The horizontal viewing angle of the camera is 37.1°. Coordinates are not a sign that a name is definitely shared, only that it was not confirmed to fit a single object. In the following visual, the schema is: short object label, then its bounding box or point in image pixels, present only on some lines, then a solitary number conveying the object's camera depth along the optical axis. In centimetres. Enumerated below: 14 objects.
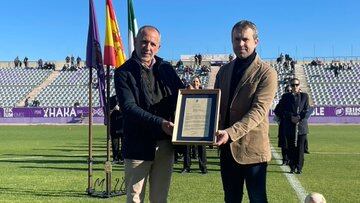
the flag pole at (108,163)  812
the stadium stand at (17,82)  5285
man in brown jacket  434
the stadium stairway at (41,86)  5200
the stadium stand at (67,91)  5003
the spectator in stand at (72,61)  6425
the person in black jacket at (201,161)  1113
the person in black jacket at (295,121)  1131
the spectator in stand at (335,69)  5312
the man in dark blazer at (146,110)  442
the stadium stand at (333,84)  4625
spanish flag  834
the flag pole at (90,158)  831
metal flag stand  814
